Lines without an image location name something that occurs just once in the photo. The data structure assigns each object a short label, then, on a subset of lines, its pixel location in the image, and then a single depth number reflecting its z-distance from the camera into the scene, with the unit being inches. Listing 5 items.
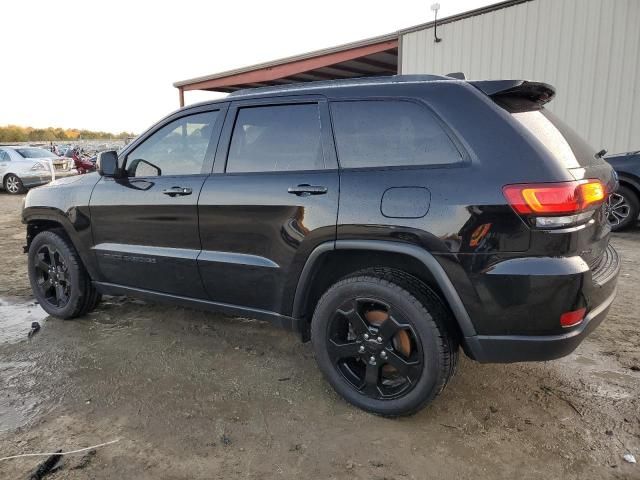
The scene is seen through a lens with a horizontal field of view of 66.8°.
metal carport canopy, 478.3
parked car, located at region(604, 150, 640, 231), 278.7
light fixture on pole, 396.1
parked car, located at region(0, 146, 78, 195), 587.5
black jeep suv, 87.0
